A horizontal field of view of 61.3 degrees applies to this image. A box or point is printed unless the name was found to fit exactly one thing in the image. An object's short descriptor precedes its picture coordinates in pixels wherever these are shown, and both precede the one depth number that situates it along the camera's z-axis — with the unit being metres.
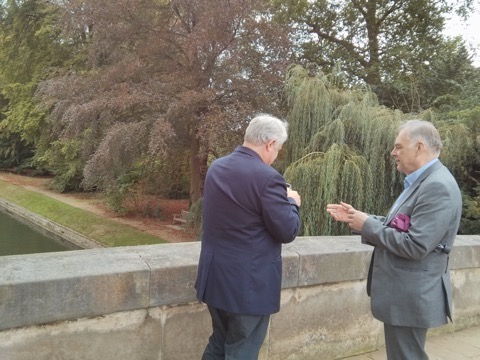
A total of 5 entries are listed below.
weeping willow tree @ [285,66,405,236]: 6.52
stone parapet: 1.85
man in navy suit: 1.81
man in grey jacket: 1.77
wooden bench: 13.89
